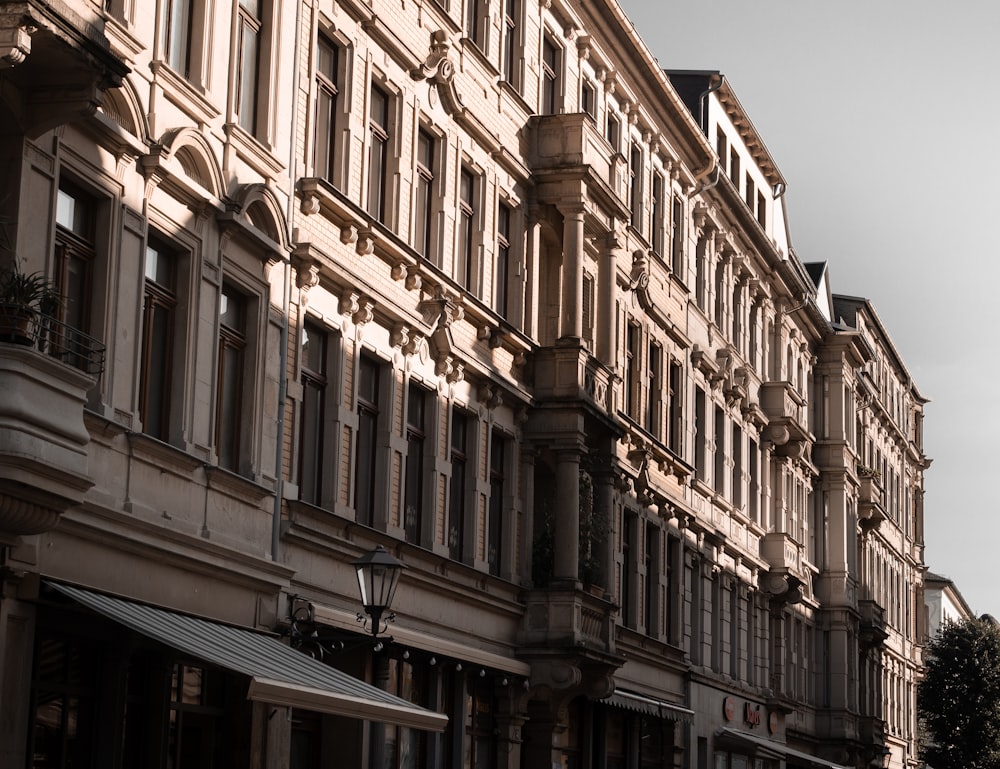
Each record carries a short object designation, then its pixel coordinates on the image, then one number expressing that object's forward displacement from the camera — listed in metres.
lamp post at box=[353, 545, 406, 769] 19.61
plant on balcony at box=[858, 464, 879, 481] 61.94
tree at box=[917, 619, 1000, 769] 72.31
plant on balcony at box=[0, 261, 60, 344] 14.50
